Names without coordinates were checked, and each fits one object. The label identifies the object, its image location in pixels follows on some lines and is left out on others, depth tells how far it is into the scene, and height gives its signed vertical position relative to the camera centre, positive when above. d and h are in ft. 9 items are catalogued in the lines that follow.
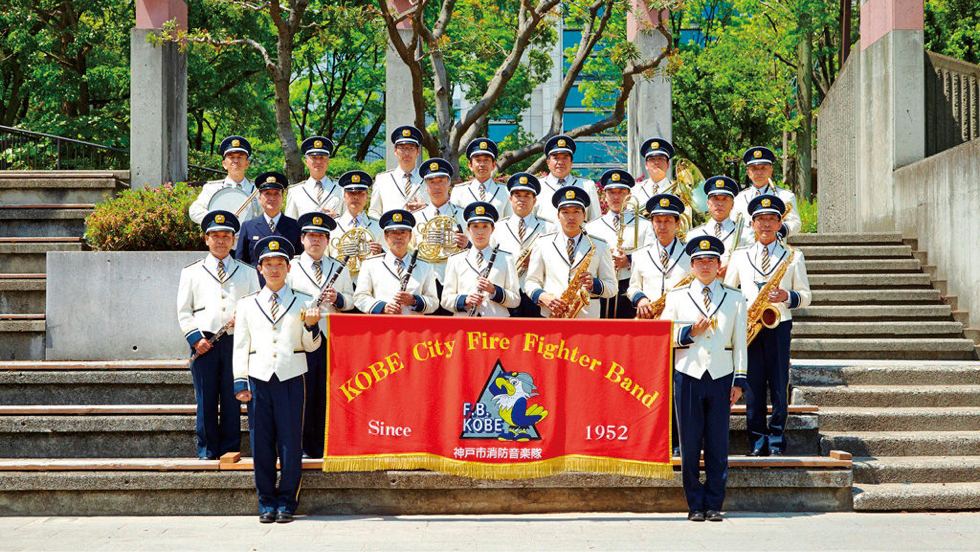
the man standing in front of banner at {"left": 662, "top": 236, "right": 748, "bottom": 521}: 25.39 -2.28
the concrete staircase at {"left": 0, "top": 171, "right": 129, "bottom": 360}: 36.58 +2.65
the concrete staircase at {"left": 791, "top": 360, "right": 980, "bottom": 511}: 26.96 -4.44
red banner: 25.96 -2.82
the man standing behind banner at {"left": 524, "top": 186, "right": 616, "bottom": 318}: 28.09 +0.65
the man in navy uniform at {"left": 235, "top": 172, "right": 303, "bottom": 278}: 30.48 +1.97
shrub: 37.04 +2.34
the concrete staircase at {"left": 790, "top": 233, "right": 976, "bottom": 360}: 38.88 -1.07
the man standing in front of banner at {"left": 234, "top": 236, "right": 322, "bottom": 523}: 25.34 -2.22
